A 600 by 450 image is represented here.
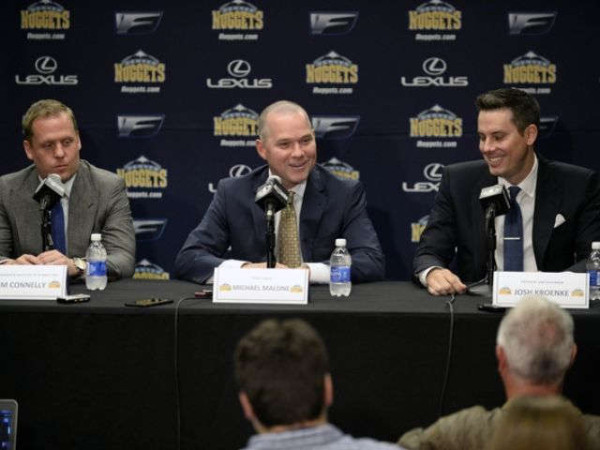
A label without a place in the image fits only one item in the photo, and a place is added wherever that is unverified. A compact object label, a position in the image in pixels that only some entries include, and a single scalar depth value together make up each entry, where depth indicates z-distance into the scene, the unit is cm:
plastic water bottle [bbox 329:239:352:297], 720
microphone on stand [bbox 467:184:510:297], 683
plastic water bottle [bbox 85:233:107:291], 748
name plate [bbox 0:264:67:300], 687
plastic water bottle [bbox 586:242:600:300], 709
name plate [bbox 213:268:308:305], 670
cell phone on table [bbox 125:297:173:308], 664
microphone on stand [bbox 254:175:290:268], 688
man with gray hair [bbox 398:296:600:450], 450
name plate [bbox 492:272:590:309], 655
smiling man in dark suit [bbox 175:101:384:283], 865
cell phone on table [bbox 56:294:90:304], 677
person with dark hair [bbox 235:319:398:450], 344
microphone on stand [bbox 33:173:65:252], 721
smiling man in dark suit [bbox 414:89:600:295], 832
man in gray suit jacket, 883
